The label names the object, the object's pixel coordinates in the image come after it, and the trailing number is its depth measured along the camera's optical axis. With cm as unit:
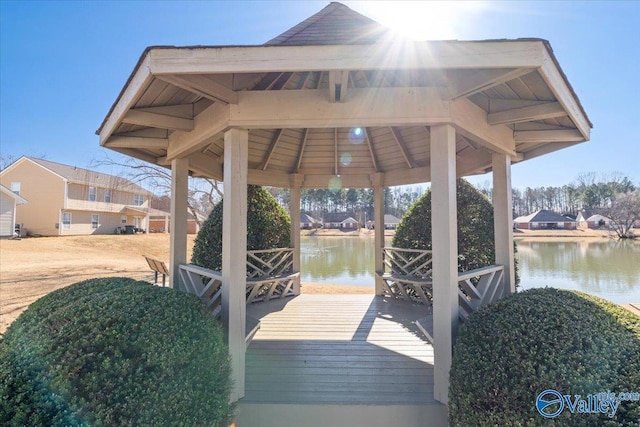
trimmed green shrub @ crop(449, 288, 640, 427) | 182
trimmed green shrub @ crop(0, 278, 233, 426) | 169
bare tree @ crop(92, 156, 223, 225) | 1395
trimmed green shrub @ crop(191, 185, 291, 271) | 574
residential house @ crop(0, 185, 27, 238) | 1955
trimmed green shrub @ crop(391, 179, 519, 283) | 551
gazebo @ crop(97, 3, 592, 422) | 215
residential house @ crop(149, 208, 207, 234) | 3132
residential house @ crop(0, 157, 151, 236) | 2267
